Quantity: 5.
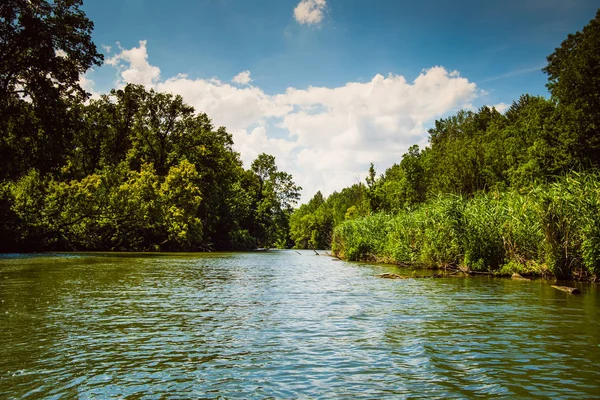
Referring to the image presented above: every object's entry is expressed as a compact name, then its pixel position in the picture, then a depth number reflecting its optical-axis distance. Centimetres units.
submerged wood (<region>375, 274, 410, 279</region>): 2391
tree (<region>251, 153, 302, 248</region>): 9921
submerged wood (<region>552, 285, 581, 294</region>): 1647
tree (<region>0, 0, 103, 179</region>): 2641
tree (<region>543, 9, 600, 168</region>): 4003
